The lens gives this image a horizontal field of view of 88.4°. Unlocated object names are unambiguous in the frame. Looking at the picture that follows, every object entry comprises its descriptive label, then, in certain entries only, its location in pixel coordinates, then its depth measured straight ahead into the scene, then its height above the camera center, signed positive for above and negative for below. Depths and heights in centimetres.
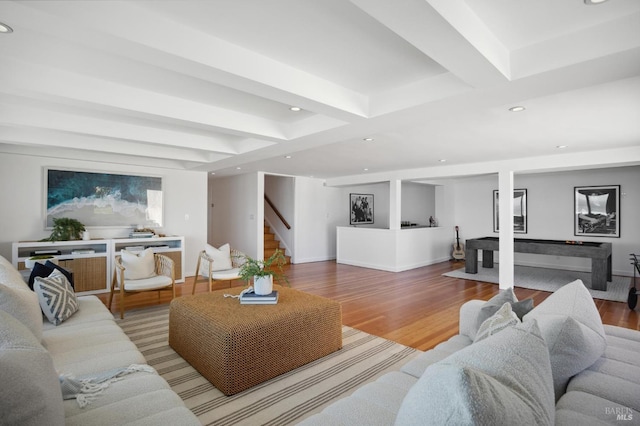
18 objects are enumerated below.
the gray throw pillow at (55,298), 259 -68
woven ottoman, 242 -98
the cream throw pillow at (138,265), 434 -67
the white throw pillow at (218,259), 497 -67
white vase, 308 -66
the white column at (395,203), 758 +28
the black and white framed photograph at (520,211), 838 +10
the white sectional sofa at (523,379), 82 -55
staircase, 849 -77
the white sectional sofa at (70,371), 102 -87
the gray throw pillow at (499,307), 196 -55
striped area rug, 217 -130
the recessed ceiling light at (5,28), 178 +104
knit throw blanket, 158 -87
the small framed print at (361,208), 976 +20
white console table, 482 -62
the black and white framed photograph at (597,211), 712 +9
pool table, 559 -66
